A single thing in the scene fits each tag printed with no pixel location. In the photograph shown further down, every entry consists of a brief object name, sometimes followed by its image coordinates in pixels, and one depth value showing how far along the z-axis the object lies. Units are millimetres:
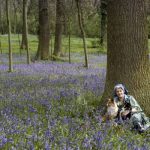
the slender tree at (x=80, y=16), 26083
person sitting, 9383
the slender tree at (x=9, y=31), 22205
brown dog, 9477
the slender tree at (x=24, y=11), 25472
